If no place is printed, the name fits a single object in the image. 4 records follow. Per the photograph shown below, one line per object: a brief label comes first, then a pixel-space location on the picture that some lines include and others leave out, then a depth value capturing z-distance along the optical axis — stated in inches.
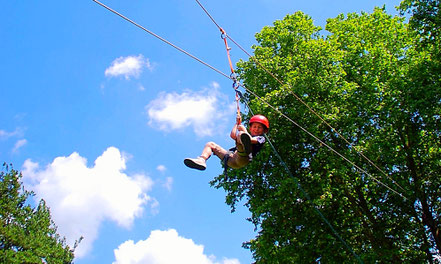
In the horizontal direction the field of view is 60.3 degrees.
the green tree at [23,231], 911.7
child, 233.5
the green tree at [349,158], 519.5
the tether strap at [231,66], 279.4
